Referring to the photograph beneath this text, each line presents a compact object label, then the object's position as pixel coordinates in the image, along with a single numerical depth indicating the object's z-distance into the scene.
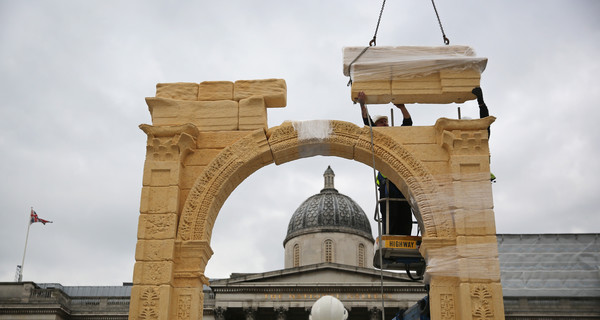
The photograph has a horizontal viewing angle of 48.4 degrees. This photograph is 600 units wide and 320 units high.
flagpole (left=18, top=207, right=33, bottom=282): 46.97
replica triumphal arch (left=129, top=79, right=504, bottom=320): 8.90
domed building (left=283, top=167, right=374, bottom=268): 49.88
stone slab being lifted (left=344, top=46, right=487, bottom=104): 9.88
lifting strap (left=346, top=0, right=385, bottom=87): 10.07
